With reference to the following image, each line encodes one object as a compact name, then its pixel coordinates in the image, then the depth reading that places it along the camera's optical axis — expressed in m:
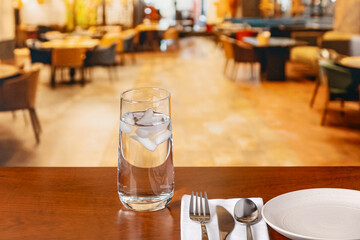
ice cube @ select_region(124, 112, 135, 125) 0.77
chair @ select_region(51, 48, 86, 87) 7.25
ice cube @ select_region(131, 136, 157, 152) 0.76
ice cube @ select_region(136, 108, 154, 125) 0.76
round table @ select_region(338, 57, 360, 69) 4.43
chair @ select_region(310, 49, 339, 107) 4.99
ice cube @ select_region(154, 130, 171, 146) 0.76
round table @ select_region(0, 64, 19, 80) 3.78
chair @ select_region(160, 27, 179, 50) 13.18
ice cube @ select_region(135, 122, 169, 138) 0.76
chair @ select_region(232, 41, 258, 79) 7.70
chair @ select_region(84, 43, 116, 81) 7.68
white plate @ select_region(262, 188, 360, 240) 0.68
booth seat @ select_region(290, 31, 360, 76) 6.66
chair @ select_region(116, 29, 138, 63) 9.10
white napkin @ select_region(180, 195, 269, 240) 0.69
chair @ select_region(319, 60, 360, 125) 4.46
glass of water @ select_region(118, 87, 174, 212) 0.76
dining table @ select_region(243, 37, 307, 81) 7.75
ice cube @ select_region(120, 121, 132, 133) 0.76
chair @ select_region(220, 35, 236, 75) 7.83
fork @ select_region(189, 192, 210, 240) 0.74
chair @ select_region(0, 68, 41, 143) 3.79
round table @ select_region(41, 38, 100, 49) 7.73
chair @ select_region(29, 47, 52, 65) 7.55
